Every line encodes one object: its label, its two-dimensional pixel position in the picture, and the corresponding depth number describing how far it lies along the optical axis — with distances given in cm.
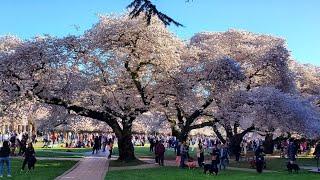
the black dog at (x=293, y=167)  2899
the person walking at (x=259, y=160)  2917
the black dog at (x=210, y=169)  2744
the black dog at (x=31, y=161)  2797
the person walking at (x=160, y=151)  3409
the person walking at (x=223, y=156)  3149
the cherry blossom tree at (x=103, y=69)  3316
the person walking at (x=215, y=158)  2767
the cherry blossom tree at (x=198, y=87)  3600
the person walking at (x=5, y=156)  2480
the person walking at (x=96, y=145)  4874
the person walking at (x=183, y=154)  3155
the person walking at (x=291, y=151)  3404
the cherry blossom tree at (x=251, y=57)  4178
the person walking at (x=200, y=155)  3188
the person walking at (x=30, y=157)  2764
